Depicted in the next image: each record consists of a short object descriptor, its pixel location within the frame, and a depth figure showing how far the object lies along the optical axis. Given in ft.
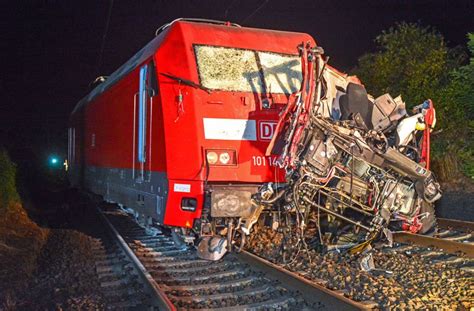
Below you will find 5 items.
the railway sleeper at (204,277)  21.94
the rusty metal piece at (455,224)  30.46
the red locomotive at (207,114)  22.43
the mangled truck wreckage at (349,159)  21.67
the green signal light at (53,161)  123.79
